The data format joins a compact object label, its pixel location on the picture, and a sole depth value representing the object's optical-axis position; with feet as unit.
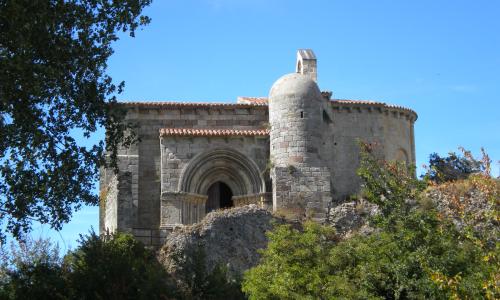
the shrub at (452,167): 104.27
